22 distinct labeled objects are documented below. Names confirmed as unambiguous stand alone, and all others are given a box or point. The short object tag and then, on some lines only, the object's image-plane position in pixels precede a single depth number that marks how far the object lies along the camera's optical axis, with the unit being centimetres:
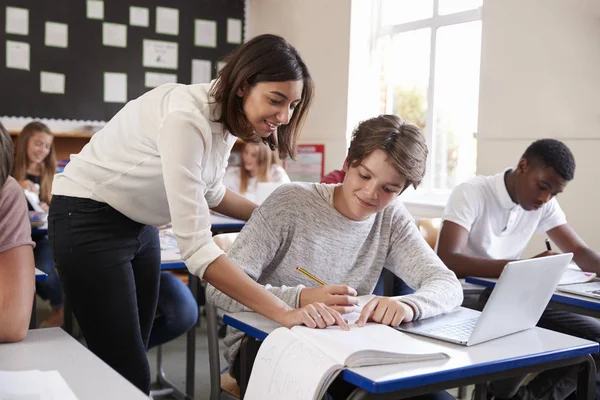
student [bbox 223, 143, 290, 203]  454
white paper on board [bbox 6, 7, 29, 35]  489
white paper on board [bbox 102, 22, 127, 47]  525
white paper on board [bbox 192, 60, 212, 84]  564
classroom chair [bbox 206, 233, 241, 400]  168
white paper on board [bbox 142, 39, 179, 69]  543
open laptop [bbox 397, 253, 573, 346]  128
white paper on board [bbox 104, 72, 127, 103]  526
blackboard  495
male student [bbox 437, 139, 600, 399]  242
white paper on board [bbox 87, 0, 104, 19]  519
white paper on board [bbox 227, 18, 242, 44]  576
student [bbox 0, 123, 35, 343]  120
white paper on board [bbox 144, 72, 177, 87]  545
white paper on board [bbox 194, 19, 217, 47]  563
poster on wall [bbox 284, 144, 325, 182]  519
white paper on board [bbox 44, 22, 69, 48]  504
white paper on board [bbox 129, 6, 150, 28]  536
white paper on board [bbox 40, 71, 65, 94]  502
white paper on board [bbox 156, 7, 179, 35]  546
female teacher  140
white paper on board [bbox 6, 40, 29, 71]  490
